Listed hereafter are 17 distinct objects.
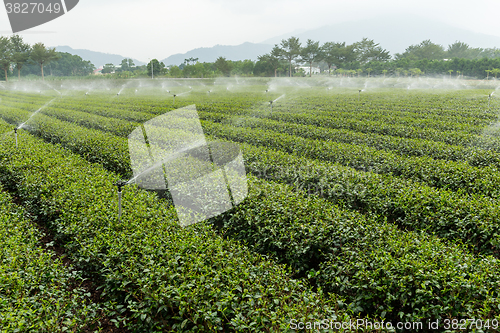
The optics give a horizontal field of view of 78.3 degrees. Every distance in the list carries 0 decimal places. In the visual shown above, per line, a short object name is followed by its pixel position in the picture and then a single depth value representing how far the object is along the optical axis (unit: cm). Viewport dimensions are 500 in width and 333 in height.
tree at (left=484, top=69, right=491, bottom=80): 6441
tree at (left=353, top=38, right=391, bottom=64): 8438
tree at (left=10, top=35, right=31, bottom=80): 6512
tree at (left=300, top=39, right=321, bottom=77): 8044
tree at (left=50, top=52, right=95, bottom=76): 9596
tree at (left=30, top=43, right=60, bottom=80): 6781
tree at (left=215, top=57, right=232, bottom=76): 7725
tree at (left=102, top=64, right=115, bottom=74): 10221
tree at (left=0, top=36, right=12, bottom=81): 6525
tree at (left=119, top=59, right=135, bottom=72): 10256
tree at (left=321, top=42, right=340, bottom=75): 8131
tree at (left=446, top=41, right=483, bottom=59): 9371
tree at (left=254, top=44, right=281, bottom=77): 7906
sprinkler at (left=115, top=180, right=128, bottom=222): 429
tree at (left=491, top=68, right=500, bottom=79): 6272
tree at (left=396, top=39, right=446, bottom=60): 9006
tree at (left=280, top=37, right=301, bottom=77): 7919
